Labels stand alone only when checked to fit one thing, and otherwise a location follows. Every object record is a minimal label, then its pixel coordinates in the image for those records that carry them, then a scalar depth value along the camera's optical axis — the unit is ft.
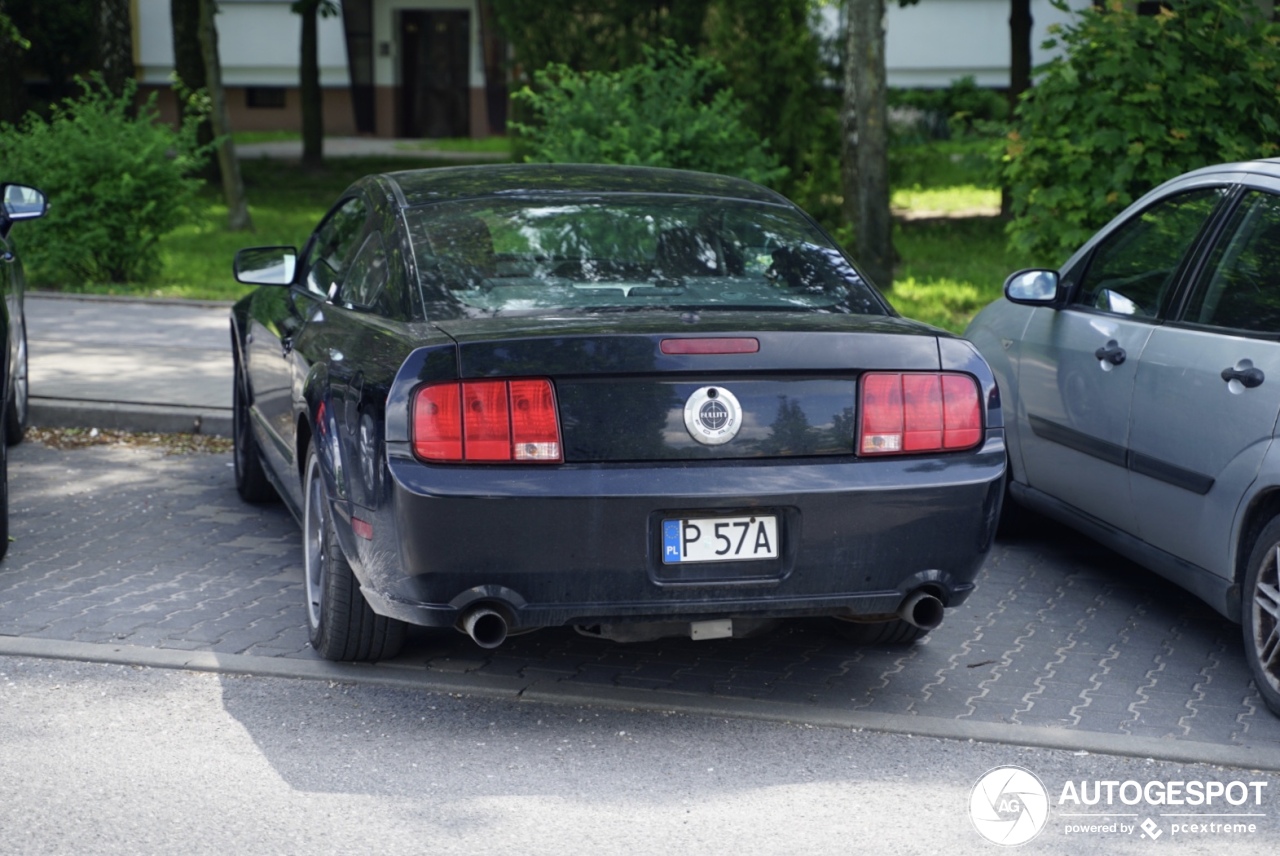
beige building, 131.44
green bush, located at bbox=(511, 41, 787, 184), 43.34
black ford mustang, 14.65
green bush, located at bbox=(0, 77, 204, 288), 47.32
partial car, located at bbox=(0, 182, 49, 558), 22.24
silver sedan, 16.58
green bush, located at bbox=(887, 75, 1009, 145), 111.34
